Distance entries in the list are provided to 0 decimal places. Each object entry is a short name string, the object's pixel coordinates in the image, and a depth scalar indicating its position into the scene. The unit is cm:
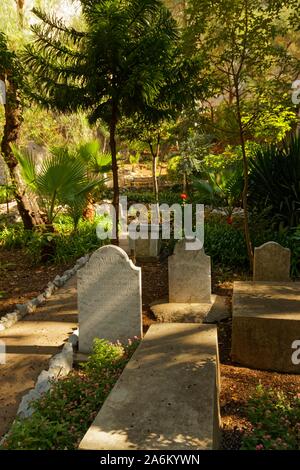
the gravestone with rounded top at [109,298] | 471
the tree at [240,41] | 637
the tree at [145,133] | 1243
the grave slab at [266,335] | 431
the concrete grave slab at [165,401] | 254
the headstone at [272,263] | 602
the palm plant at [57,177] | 777
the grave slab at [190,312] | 568
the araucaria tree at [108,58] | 545
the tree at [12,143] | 860
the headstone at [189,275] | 598
